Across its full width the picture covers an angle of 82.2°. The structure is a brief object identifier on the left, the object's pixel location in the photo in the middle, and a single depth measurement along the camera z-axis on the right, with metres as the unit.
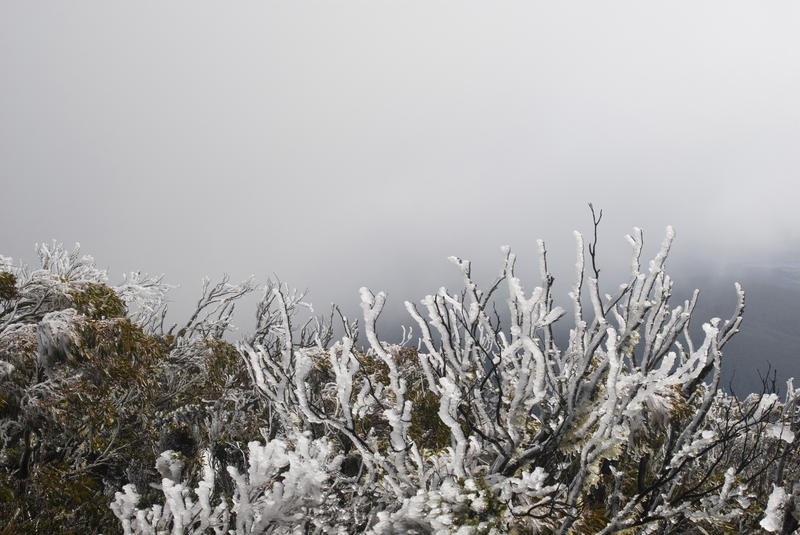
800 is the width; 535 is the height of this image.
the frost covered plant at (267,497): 3.71
